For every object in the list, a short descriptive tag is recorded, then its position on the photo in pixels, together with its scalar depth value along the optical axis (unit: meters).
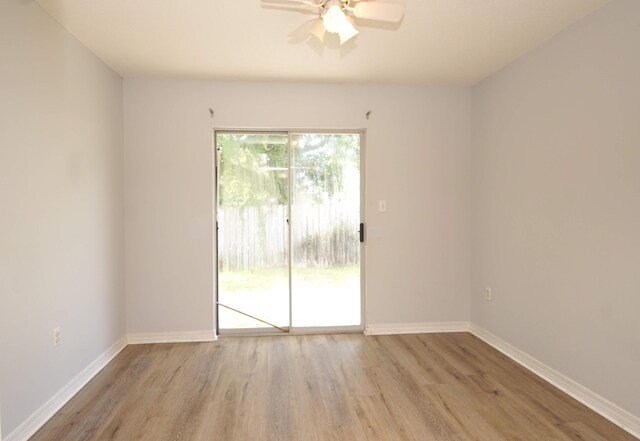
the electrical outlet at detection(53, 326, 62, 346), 2.31
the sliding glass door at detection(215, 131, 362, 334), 3.63
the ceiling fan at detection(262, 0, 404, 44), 1.89
